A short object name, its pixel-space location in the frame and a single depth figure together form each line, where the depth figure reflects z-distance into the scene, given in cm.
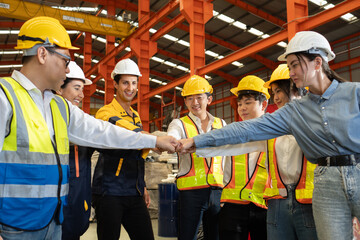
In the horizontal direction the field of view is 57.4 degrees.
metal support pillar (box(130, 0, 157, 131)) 1438
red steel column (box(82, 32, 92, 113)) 2205
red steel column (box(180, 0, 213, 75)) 1097
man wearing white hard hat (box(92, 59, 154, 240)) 287
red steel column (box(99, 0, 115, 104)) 1730
